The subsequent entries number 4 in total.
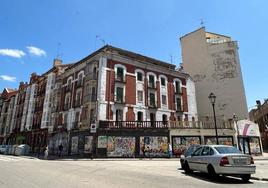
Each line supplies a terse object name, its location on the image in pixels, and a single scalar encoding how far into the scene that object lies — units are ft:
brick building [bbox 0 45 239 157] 70.64
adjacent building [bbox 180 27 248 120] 98.00
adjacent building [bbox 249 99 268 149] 133.85
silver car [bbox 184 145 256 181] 24.62
